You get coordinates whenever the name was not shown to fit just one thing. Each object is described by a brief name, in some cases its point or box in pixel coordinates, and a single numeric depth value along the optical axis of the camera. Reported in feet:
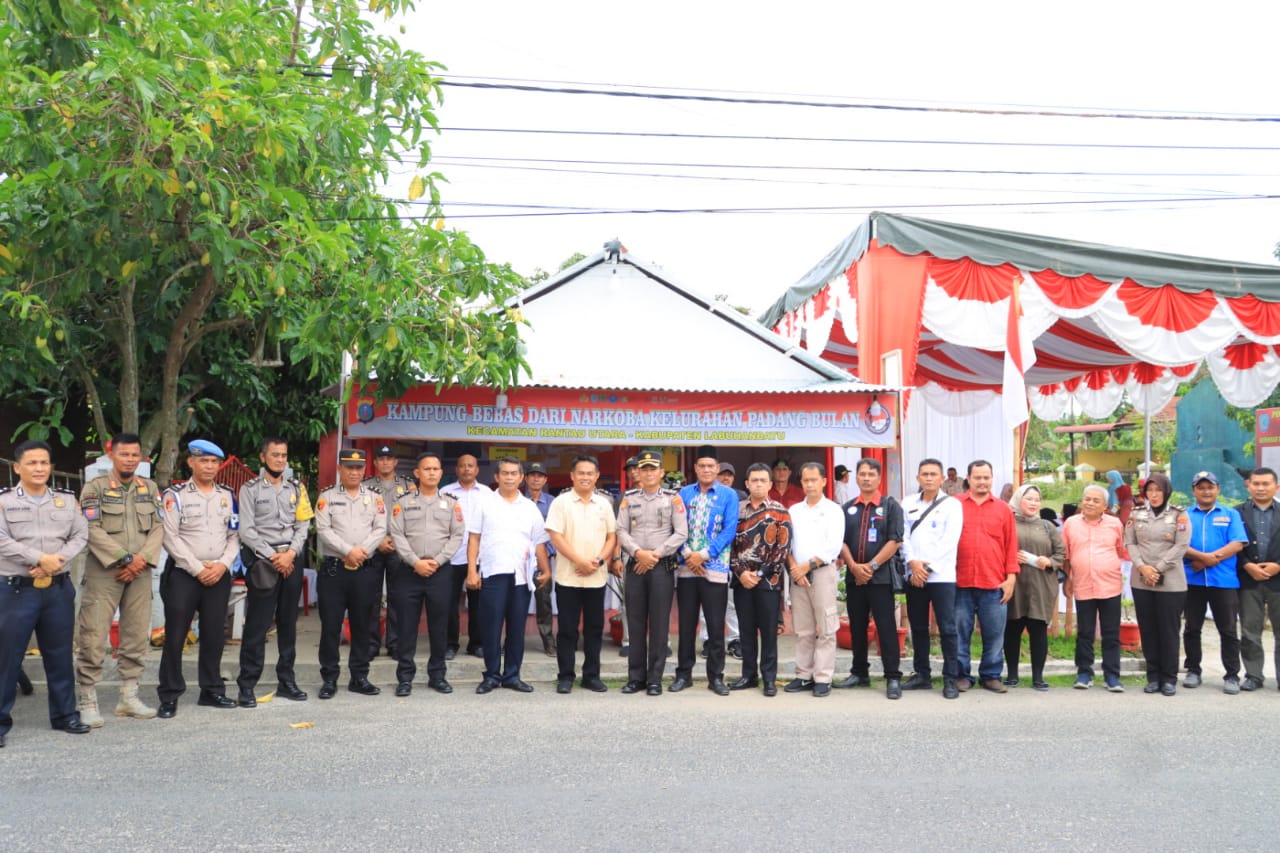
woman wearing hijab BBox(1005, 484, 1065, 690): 25.52
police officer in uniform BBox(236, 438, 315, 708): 22.67
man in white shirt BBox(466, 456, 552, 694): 24.48
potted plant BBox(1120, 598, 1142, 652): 29.78
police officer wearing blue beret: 21.83
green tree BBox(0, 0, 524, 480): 20.86
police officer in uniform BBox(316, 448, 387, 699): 23.50
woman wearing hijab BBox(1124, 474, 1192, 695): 25.03
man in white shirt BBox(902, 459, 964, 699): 24.53
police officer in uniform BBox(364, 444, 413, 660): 24.27
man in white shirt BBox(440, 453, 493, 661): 25.81
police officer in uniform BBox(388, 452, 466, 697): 24.21
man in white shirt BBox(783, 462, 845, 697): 24.16
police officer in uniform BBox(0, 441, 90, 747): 19.29
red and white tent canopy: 38.19
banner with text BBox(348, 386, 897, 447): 31.27
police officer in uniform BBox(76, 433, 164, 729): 20.86
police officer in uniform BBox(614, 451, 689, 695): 24.24
